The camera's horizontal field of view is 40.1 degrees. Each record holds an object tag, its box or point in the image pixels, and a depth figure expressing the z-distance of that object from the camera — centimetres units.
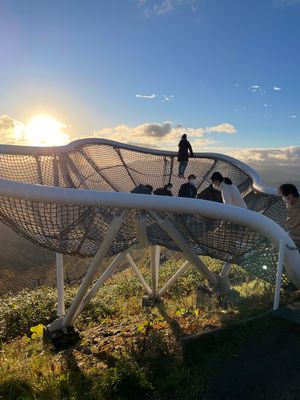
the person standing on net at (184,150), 1495
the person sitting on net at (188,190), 1191
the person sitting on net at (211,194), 1125
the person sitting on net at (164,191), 1184
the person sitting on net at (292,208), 805
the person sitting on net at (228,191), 957
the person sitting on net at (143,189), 943
